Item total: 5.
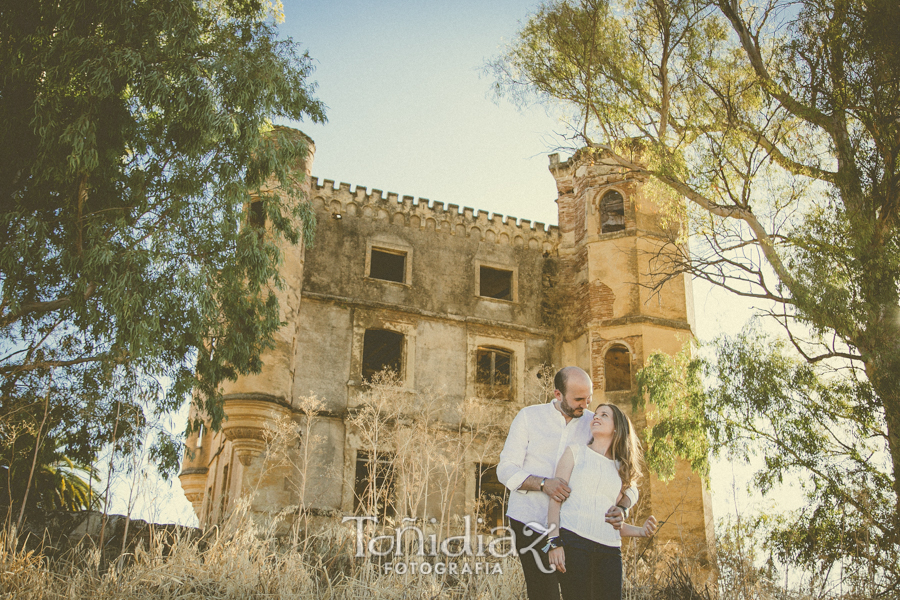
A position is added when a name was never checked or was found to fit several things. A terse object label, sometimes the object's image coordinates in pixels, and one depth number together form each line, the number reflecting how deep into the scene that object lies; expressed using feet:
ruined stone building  56.59
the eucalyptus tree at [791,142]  36.35
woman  13.48
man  13.71
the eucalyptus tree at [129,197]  36.09
